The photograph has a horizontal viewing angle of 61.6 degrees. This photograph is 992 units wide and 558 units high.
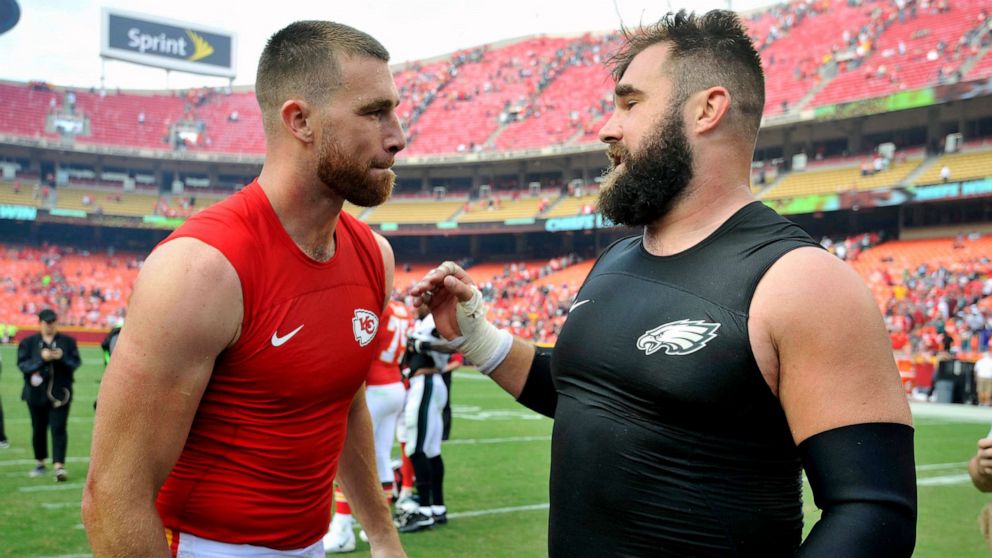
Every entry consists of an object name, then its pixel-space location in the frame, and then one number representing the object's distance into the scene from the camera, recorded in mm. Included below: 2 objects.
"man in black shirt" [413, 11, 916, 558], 1810
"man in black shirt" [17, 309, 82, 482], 9289
